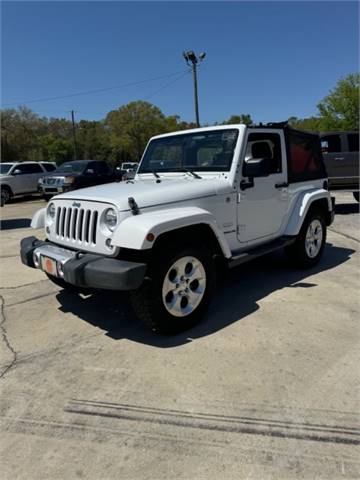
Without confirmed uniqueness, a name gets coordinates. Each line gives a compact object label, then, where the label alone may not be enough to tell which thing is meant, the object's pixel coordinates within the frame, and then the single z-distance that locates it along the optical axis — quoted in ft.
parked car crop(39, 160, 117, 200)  43.93
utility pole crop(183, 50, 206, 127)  82.48
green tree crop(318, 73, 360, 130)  120.06
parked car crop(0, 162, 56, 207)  50.28
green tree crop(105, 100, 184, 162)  165.99
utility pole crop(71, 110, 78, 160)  150.88
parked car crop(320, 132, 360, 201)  32.53
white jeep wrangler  9.93
